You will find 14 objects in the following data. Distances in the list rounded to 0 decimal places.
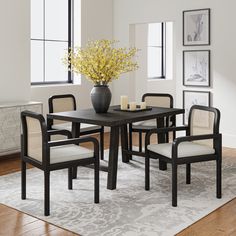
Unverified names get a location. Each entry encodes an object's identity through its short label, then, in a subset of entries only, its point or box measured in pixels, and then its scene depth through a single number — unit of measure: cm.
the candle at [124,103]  440
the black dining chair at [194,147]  342
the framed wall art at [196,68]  600
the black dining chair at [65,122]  473
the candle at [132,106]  432
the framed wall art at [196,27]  594
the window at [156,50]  861
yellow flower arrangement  412
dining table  374
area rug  301
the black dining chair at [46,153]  319
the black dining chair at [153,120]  488
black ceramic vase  420
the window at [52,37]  614
